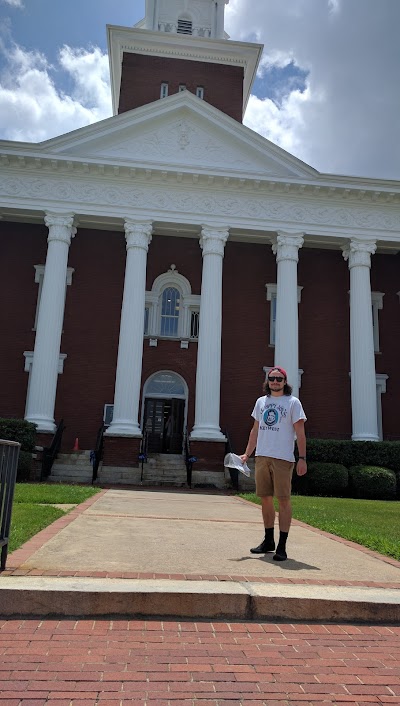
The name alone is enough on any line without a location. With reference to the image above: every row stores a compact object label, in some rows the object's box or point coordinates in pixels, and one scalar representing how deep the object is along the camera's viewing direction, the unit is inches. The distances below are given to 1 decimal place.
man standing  219.5
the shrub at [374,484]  695.7
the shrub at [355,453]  745.0
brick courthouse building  844.0
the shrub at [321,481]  697.0
